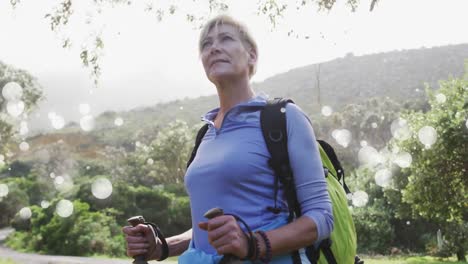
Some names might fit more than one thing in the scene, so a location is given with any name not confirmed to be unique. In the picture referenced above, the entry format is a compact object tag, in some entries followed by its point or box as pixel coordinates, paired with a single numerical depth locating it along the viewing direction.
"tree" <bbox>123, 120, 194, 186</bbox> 52.91
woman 1.78
